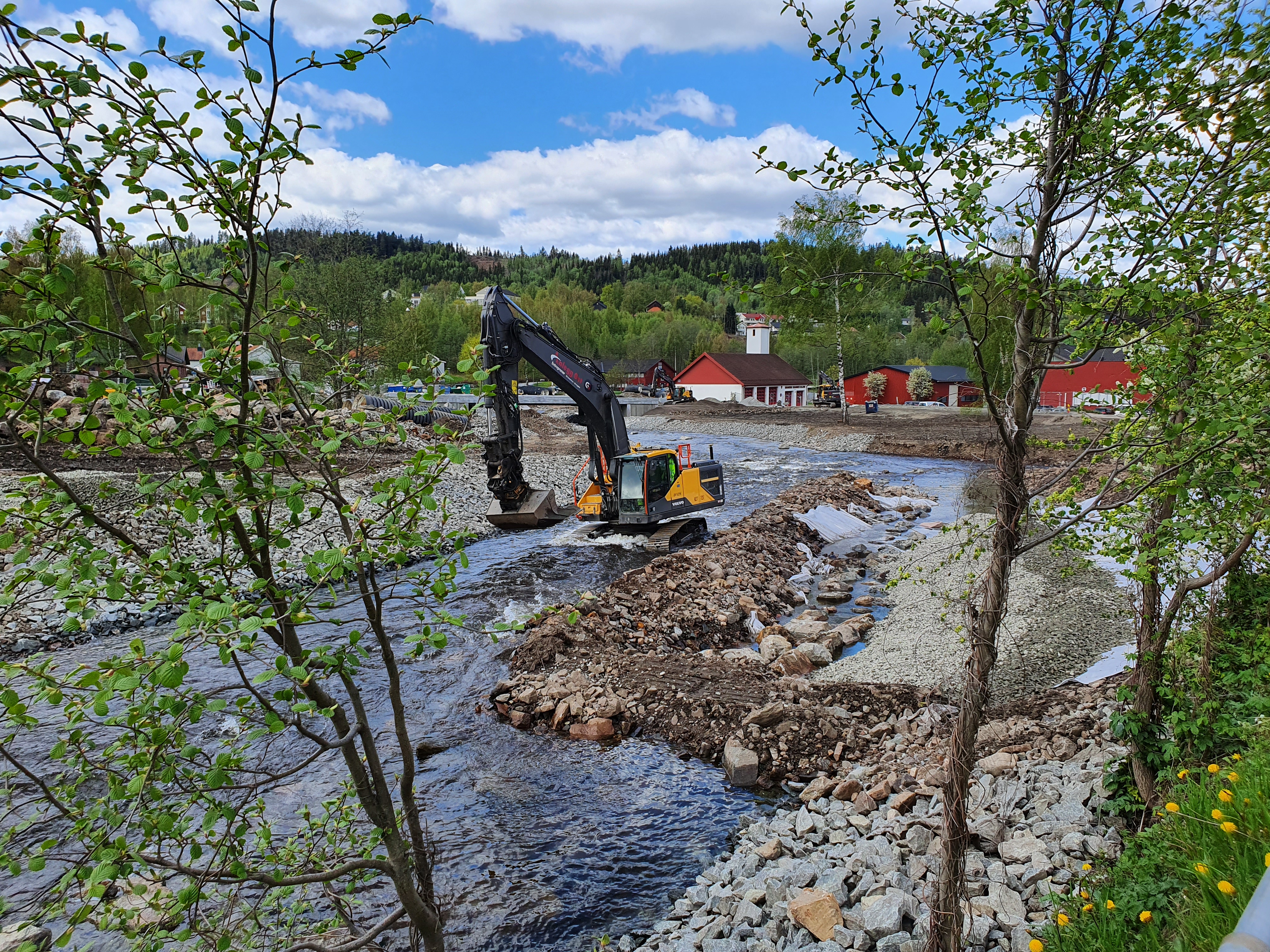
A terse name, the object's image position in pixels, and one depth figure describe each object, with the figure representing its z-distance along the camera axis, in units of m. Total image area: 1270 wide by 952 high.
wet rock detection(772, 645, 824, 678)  10.29
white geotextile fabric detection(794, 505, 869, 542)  19.45
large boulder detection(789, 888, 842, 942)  5.12
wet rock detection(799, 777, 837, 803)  7.20
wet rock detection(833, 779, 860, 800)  6.98
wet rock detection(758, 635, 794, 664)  10.87
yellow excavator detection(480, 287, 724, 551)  14.34
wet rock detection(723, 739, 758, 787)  7.78
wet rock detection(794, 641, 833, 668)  10.69
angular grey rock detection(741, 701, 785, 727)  8.35
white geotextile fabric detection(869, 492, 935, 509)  23.22
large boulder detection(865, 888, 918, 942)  4.94
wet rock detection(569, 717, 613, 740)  8.84
